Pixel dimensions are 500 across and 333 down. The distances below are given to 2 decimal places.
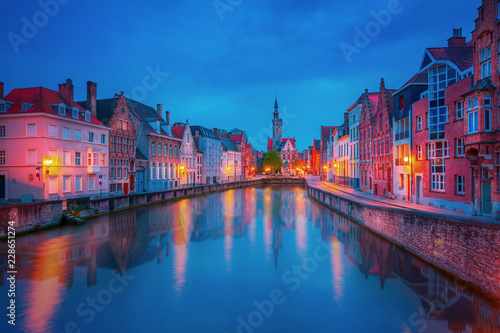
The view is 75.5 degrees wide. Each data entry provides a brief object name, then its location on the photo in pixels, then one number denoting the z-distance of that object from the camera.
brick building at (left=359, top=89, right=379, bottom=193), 37.97
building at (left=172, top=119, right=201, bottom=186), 55.16
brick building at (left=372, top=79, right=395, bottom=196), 31.56
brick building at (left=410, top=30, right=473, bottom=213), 19.41
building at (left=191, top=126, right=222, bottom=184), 66.06
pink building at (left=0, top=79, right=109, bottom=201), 26.84
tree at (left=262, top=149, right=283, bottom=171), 107.59
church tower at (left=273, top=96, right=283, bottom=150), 155.25
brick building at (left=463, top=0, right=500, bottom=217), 15.34
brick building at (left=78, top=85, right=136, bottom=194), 36.22
